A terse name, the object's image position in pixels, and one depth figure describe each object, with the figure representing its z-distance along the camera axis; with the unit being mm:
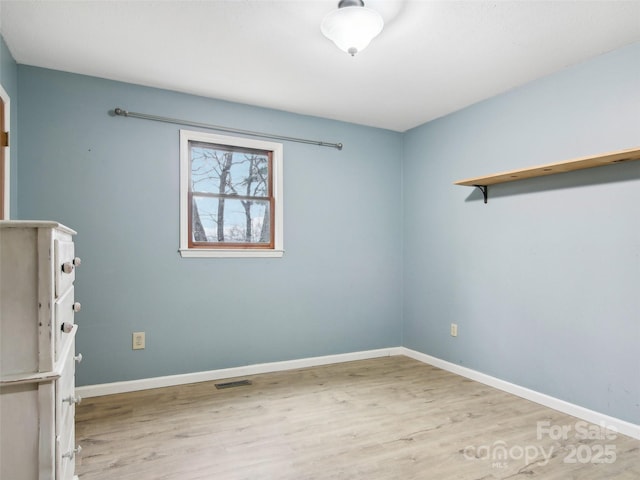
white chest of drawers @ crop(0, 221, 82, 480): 1159
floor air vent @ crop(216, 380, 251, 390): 3123
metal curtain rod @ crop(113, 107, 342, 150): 2994
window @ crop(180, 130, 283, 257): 3273
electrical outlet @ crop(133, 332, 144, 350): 3021
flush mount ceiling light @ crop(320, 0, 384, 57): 1945
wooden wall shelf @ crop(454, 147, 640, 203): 2227
